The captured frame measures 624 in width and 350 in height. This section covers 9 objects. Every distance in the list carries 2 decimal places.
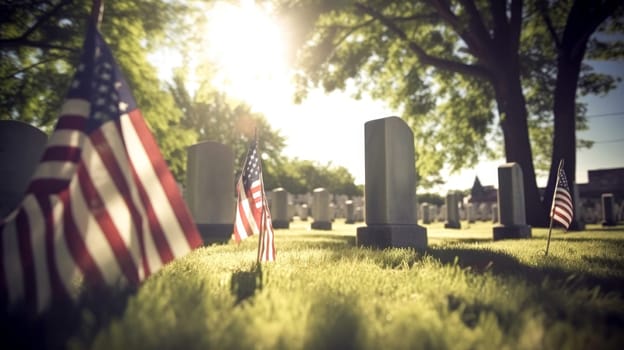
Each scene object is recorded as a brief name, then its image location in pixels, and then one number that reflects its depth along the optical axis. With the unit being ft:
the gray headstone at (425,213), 90.49
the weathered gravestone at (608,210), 63.64
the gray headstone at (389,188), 21.02
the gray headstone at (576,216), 46.40
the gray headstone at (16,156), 16.10
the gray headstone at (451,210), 63.87
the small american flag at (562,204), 18.69
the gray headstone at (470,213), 99.14
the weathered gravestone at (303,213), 107.15
